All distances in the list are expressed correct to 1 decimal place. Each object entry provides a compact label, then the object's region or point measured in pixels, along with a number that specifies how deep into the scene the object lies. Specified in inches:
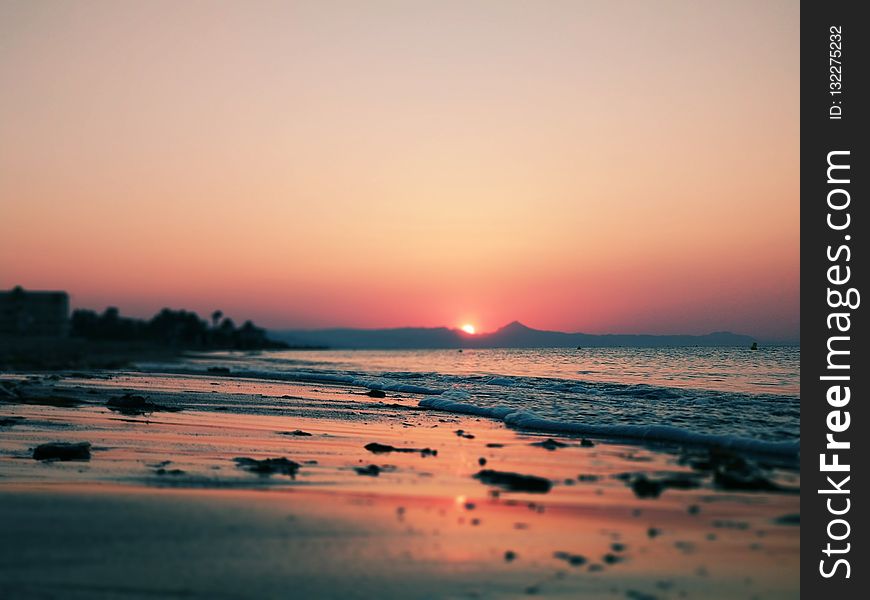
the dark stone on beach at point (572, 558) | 257.0
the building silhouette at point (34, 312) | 5871.1
